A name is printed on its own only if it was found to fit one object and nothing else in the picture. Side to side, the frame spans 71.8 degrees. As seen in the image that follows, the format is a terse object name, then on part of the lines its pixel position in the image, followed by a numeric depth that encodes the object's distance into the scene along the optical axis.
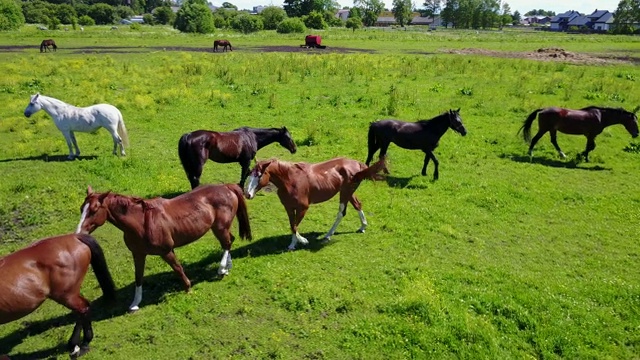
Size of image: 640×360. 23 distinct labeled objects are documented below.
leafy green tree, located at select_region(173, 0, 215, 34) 65.00
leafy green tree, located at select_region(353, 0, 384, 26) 132.19
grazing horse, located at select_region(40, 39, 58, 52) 36.35
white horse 12.82
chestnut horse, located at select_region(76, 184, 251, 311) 5.96
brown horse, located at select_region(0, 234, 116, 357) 5.02
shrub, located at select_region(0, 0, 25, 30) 57.47
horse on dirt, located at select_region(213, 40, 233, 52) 39.91
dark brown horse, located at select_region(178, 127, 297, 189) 9.88
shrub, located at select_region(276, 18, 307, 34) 68.12
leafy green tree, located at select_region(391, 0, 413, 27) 128.62
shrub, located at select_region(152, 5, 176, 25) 105.25
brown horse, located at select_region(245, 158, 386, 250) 7.80
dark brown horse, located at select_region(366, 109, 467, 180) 11.97
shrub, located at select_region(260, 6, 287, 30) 79.31
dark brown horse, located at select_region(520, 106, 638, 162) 13.73
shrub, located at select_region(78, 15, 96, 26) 83.12
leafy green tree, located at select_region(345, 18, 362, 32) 85.89
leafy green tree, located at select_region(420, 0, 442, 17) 160.88
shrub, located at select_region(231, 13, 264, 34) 69.44
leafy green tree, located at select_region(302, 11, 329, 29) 79.02
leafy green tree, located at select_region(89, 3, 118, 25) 94.75
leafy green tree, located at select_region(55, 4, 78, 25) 87.59
